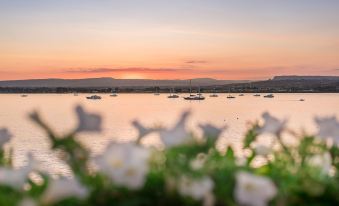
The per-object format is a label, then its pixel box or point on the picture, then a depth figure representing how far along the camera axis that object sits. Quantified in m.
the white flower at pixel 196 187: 1.98
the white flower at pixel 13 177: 1.97
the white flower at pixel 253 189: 1.88
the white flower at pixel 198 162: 2.09
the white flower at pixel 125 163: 1.89
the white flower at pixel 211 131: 2.14
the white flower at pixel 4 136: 2.24
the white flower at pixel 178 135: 2.12
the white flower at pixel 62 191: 1.79
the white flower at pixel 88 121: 1.84
